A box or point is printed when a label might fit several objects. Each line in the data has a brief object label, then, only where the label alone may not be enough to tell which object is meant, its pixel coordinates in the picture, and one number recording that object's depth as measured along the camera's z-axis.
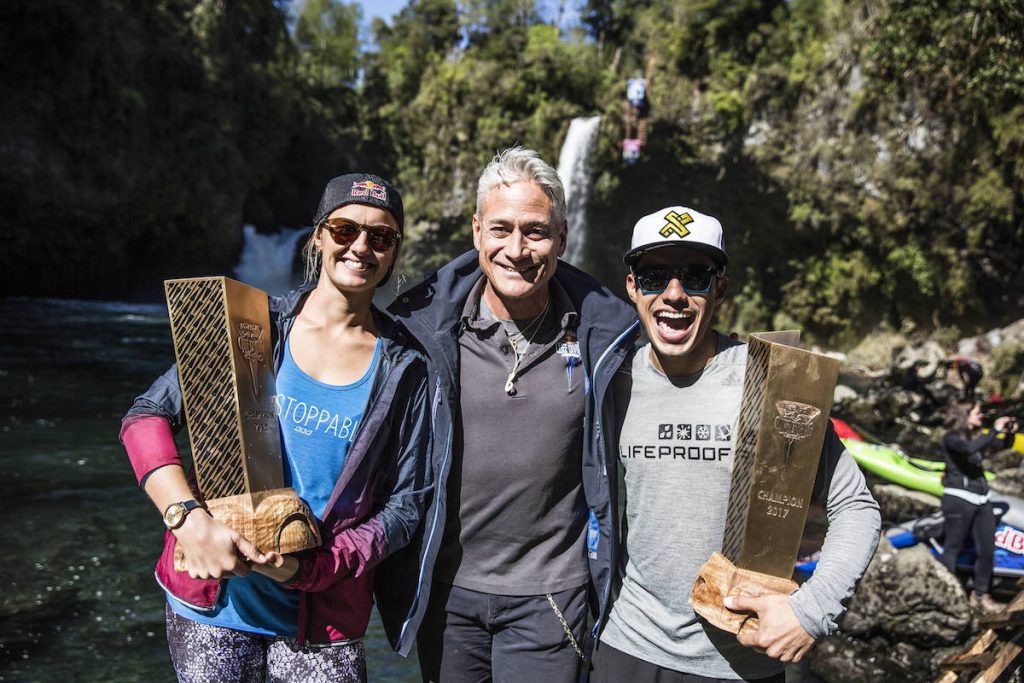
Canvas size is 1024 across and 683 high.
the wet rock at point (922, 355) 16.58
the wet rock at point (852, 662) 5.19
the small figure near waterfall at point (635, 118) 22.14
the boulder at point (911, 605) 5.52
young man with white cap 1.93
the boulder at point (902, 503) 8.20
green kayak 8.70
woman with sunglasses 1.97
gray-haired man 2.15
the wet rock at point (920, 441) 11.70
